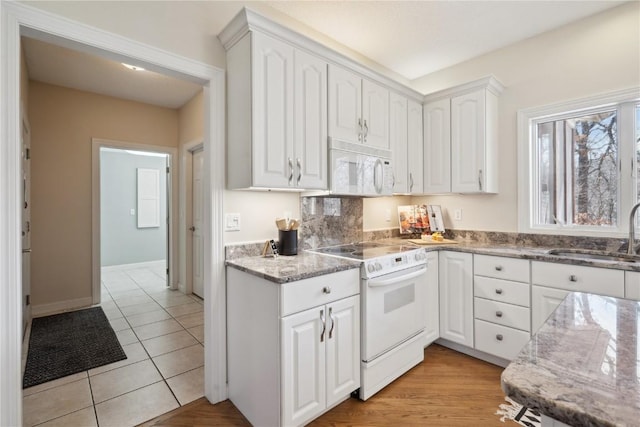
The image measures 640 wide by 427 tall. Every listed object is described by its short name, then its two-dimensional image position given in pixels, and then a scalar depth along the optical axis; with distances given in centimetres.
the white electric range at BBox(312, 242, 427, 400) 202
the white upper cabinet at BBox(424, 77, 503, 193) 281
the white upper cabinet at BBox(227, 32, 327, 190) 187
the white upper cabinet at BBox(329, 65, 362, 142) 227
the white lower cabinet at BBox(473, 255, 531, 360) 232
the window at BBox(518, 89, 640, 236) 238
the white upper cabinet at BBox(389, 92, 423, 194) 287
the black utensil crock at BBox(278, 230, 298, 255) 223
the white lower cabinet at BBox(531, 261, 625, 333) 196
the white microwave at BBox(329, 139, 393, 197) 226
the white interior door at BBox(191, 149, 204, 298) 423
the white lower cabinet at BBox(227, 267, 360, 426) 162
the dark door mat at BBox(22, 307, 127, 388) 238
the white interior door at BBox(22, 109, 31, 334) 300
